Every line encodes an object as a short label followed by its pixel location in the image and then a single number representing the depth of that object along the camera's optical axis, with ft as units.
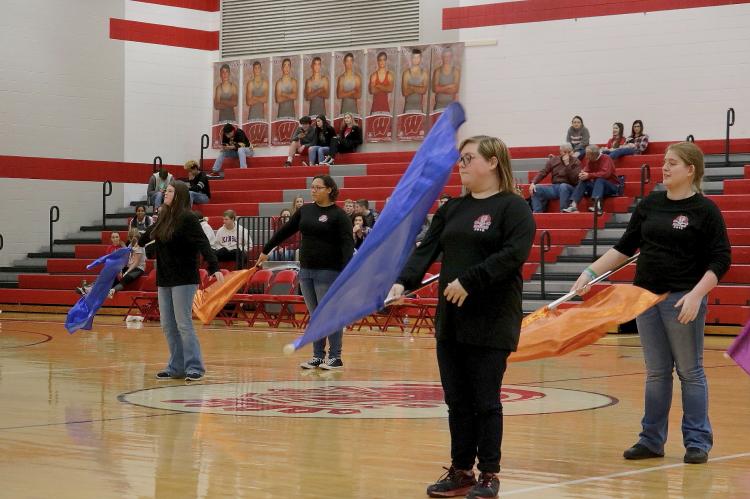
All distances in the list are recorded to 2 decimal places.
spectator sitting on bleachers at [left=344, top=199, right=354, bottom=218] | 65.05
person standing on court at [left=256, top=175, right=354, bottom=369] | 38.11
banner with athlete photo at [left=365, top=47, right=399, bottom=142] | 83.15
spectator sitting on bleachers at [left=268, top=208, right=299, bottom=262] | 69.05
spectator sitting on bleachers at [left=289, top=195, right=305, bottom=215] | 66.54
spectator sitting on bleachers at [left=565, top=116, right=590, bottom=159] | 70.79
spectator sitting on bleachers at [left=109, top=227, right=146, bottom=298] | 70.08
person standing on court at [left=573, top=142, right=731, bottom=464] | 22.09
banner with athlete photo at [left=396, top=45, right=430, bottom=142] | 81.71
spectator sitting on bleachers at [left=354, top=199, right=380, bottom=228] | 64.23
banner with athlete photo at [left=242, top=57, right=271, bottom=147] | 89.20
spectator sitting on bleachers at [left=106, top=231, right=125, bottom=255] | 73.05
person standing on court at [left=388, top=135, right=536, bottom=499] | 18.74
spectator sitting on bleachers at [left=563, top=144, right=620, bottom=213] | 65.21
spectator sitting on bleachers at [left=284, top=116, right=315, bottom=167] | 83.56
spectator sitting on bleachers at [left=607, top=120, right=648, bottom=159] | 70.08
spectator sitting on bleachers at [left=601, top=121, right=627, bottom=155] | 70.74
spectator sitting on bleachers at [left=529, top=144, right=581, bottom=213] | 66.85
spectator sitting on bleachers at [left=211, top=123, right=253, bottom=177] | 87.30
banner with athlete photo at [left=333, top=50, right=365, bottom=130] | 84.69
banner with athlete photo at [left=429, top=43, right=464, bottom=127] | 80.38
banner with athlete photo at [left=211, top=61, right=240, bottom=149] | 90.48
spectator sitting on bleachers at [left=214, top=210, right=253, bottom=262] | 68.33
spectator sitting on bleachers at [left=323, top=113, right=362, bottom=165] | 83.15
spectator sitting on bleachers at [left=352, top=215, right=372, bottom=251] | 61.93
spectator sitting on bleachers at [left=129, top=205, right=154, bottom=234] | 74.79
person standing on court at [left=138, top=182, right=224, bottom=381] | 34.91
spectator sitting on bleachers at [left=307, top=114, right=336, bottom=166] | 82.58
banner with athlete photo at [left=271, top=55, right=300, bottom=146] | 87.76
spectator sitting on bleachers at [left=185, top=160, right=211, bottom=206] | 79.90
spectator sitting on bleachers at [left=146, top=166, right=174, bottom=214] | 79.31
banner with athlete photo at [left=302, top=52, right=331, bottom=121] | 86.17
